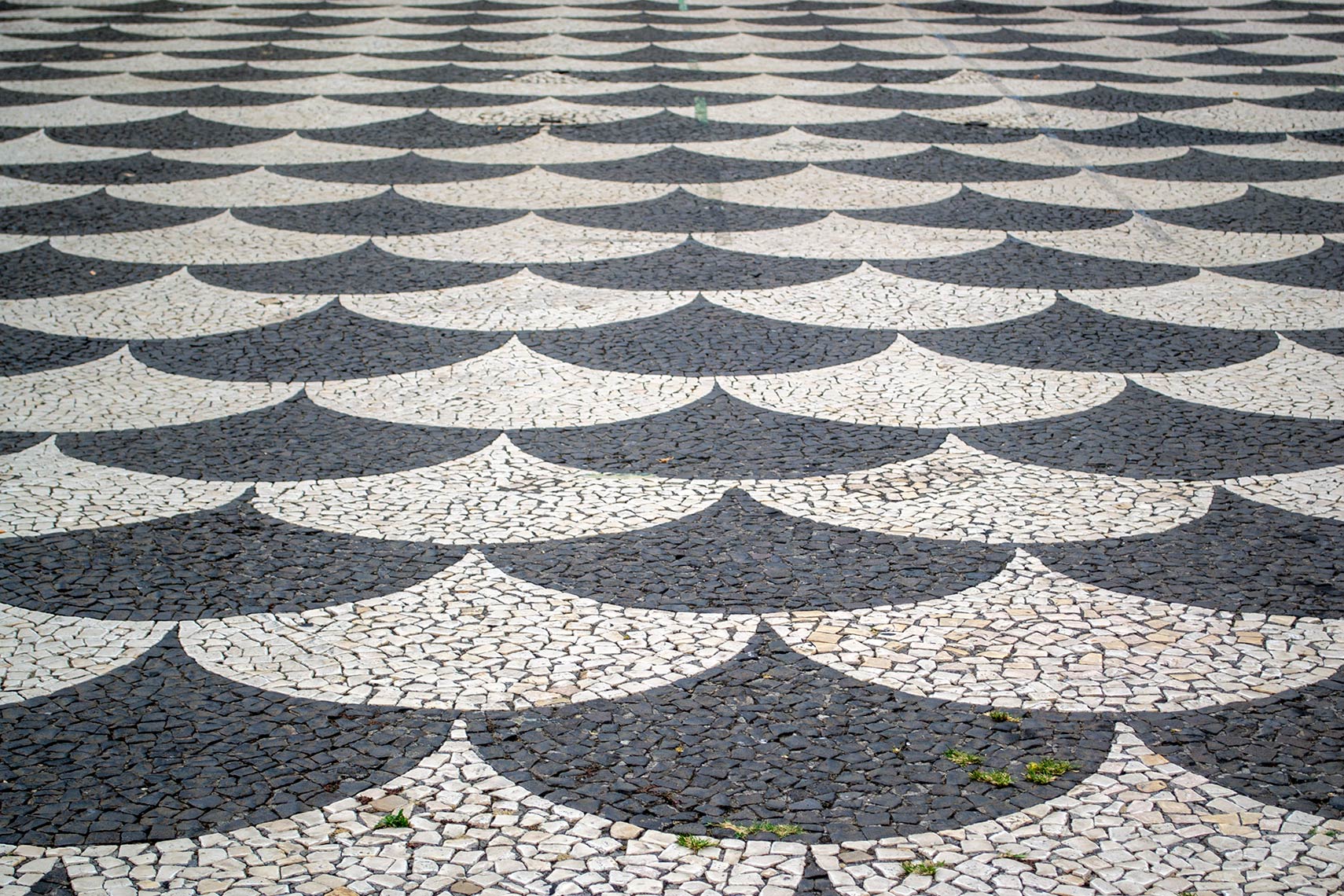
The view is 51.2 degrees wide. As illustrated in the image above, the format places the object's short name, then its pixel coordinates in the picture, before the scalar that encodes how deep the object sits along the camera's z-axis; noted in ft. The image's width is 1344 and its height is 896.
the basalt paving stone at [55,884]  4.46
